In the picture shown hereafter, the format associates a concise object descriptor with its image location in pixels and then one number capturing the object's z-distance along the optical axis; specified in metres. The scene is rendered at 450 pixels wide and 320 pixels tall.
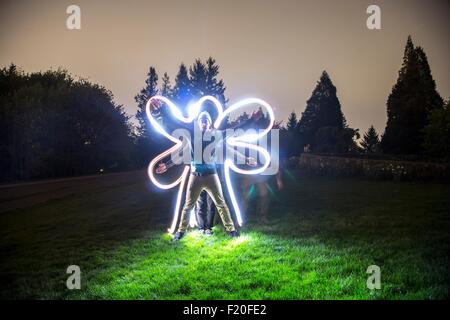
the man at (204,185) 9.03
